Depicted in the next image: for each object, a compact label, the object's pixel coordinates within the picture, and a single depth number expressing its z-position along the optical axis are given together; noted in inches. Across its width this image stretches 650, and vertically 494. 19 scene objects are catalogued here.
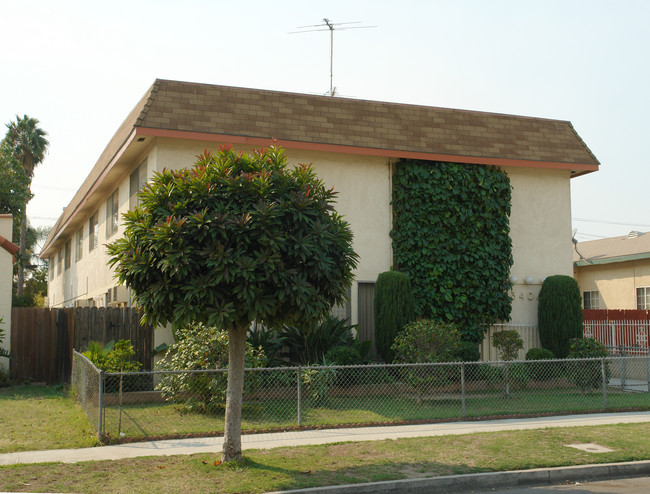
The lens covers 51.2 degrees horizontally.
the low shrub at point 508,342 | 598.5
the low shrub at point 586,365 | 573.0
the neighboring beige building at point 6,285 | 661.9
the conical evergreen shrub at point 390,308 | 604.1
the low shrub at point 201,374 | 469.4
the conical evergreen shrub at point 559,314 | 661.3
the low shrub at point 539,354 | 624.4
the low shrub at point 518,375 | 570.3
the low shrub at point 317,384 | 502.9
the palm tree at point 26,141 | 1688.9
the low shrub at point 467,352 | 600.1
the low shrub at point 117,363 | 524.7
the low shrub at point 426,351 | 522.3
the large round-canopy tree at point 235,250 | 310.3
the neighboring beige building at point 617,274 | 952.3
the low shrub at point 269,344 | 570.6
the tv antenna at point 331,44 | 804.0
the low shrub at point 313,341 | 583.2
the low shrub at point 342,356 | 554.3
